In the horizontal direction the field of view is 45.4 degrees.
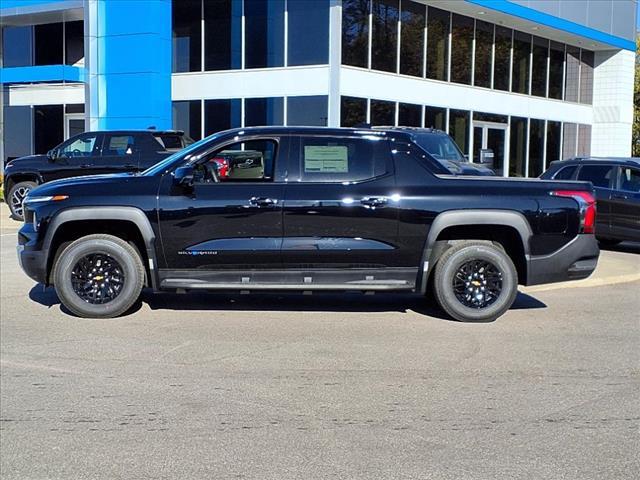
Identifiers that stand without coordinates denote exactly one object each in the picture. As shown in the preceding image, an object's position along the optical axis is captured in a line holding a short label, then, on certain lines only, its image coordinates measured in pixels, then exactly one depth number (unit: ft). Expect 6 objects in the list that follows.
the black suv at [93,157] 52.70
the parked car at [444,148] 44.29
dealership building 68.85
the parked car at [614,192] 41.88
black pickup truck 25.05
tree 131.75
